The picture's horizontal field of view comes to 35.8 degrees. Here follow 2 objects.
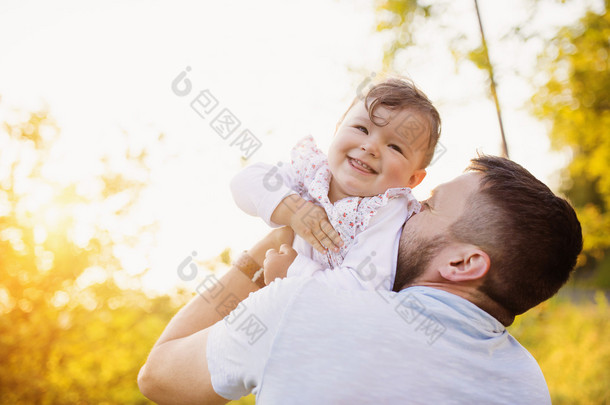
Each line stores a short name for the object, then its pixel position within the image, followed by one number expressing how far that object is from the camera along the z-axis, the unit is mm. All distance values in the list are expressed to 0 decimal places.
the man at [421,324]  1045
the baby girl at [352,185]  1226
